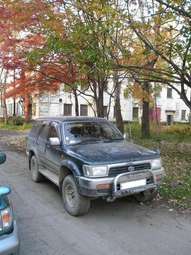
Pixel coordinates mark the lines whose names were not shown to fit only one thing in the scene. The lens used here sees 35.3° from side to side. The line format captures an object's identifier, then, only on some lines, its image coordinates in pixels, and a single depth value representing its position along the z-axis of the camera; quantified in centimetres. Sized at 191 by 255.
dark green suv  482
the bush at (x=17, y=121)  2936
